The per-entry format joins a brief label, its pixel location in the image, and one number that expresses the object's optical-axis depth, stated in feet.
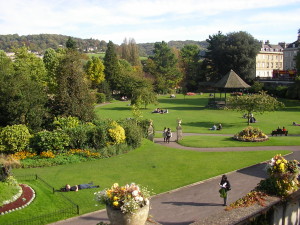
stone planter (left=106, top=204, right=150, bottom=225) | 26.71
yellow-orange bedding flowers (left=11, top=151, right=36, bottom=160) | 75.47
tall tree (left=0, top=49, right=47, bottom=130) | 82.99
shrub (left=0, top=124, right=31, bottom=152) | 77.46
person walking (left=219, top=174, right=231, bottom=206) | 49.29
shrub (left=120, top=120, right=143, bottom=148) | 89.40
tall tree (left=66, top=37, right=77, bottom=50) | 248.73
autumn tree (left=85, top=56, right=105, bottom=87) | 260.01
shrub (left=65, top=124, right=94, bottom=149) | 81.15
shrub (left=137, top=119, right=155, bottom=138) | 106.22
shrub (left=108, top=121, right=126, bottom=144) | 84.48
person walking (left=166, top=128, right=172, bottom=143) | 101.76
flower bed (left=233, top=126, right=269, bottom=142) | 98.69
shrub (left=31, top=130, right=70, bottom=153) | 77.92
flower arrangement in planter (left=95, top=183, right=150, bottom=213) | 26.76
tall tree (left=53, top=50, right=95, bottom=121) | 90.89
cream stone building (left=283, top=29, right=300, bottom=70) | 329.31
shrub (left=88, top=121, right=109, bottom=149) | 82.74
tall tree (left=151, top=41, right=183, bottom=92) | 311.47
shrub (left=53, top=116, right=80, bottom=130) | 85.32
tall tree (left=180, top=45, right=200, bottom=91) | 303.68
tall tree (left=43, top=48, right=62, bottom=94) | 213.05
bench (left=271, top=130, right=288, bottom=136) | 110.63
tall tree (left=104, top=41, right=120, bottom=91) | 268.62
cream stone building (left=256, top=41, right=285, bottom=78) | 341.41
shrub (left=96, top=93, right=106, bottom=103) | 233.14
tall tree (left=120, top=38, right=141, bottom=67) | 381.07
